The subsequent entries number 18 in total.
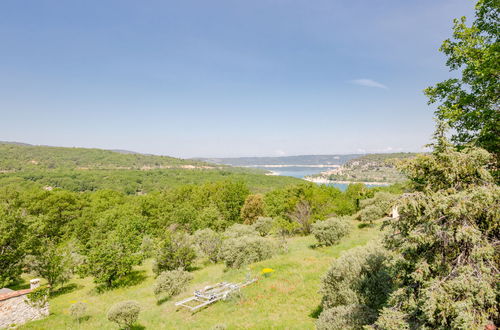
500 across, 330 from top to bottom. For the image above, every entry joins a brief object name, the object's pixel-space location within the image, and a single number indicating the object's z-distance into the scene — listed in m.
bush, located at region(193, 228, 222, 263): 29.31
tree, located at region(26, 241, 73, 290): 25.23
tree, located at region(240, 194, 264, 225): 53.81
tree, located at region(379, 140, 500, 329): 4.91
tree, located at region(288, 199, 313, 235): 41.81
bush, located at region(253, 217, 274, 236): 40.25
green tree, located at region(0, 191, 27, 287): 23.78
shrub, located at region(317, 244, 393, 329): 8.56
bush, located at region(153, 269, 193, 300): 18.98
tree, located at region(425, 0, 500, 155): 8.04
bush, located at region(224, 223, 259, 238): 30.50
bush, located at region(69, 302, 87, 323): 17.22
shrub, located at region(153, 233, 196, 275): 26.06
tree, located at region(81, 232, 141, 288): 24.80
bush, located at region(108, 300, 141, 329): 13.95
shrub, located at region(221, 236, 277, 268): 22.75
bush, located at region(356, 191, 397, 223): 37.53
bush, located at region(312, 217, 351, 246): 24.77
